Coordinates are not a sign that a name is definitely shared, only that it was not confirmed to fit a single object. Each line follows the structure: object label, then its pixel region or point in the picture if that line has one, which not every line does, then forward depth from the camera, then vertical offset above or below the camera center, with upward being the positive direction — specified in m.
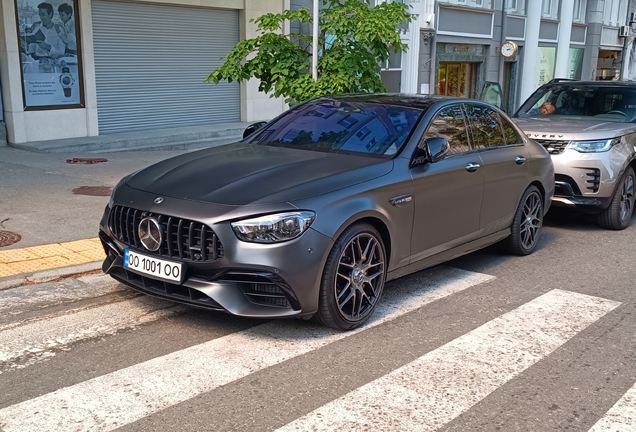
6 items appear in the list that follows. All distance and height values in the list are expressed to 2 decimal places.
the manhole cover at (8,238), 6.79 -1.78
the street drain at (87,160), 11.95 -1.76
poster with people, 13.13 +0.04
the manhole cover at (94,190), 9.28 -1.77
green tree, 9.28 +0.07
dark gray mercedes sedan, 4.53 -1.03
